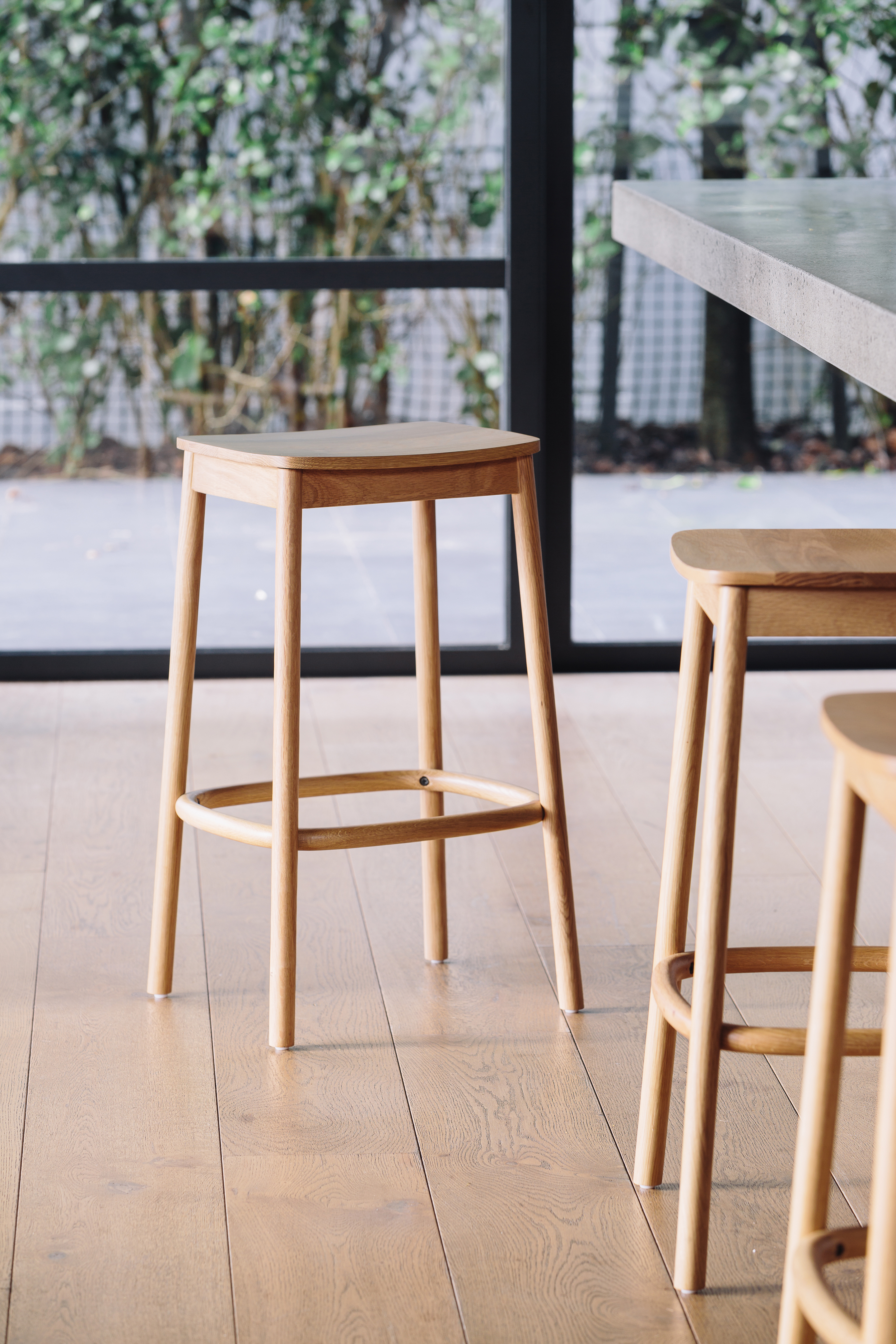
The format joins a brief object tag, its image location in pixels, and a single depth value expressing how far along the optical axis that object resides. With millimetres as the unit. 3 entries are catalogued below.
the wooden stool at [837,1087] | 3433
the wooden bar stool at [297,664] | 4192
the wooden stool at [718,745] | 3799
